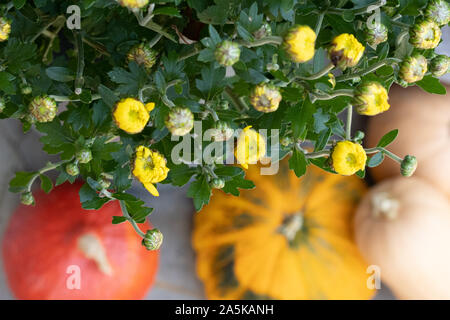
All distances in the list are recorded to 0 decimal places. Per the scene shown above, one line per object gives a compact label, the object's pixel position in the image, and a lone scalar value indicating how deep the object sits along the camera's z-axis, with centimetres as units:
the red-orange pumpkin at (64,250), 106
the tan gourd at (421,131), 113
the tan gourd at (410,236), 110
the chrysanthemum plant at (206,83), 78
